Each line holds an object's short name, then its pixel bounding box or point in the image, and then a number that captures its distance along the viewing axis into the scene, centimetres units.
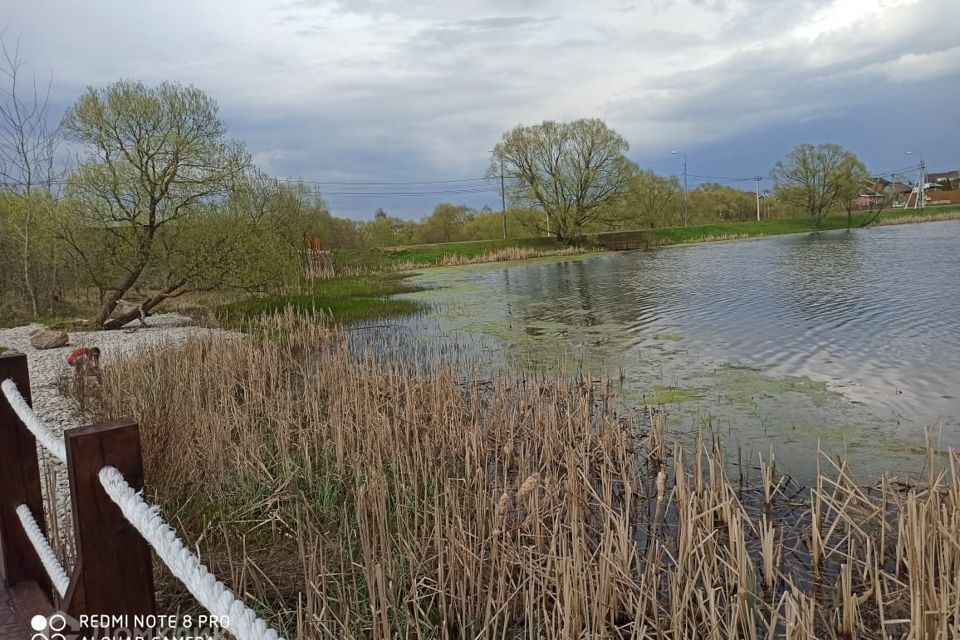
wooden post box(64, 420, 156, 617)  164
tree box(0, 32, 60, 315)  1728
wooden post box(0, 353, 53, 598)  275
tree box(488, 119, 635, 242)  5175
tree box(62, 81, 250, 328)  1622
